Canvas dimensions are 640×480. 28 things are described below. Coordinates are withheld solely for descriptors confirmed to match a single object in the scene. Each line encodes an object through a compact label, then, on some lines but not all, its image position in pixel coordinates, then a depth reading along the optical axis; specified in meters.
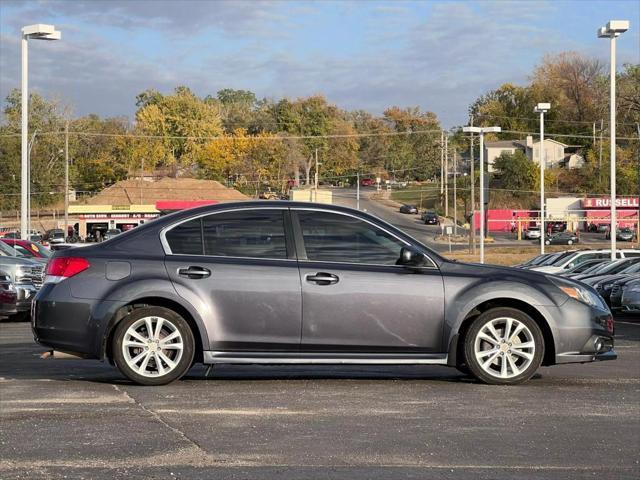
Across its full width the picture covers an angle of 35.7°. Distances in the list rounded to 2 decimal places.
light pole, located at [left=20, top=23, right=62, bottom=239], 28.75
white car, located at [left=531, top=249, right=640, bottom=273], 30.91
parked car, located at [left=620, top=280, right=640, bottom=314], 20.71
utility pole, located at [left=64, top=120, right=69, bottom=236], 69.31
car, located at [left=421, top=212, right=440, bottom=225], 98.62
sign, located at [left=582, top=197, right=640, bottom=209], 98.62
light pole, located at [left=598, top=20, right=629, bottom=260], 30.05
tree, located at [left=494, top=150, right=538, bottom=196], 109.81
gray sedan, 8.48
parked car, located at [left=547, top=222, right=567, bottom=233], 96.38
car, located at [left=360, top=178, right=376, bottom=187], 132.75
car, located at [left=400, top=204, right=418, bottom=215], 106.88
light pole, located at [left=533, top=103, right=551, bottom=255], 43.47
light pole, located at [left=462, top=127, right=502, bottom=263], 50.62
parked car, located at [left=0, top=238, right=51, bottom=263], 22.62
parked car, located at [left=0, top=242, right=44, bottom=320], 18.09
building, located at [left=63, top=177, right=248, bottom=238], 91.81
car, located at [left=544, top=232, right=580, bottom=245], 84.00
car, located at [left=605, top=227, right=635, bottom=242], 87.06
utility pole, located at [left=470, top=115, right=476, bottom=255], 62.12
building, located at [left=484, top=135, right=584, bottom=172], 119.19
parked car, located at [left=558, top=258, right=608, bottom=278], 29.41
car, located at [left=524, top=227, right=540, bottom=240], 91.00
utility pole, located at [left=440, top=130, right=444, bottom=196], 112.61
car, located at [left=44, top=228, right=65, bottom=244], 69.10
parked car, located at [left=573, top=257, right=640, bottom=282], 26.47
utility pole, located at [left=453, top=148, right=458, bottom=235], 87.66
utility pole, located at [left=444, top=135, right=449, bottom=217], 102.62
